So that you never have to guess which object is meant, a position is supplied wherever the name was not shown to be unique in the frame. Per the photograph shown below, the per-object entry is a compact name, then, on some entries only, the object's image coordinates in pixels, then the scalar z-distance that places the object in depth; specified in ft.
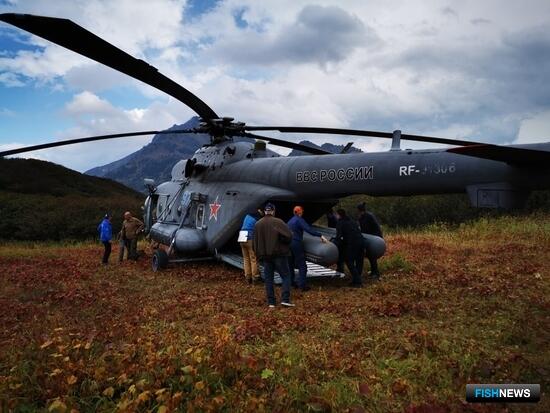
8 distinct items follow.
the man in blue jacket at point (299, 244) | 33.53
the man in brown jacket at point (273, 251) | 28.78
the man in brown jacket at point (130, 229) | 51.37
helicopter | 25.53
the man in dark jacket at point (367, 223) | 39.63
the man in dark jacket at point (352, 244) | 34.65
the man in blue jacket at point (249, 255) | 36.99
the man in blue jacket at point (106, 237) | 50.39
